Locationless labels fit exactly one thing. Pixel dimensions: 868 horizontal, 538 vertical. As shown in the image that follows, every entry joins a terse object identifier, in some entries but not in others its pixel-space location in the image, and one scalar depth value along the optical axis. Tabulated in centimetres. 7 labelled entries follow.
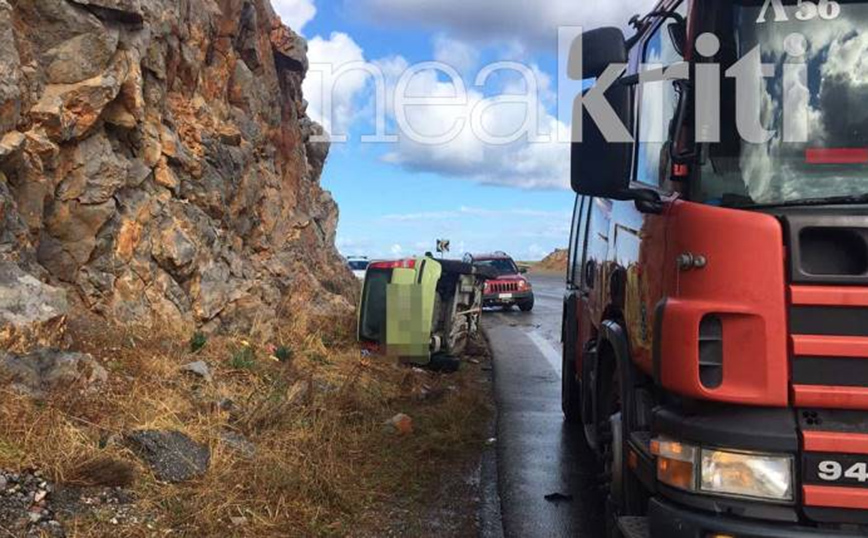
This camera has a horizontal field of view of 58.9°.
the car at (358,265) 2361
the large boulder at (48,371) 555
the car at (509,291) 2280
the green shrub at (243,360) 827
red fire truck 278
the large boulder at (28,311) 583
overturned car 1089
